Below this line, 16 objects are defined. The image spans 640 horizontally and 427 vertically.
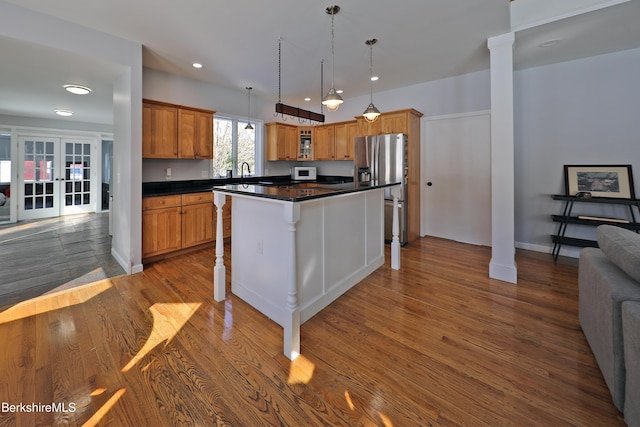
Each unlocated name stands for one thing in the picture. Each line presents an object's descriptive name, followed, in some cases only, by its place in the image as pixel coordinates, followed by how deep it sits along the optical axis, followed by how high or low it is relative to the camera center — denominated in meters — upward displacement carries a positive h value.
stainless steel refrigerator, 4.57 +0.84
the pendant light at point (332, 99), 2.69 +1.18
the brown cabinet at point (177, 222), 3.71 -0.12
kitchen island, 1.99 -0.32
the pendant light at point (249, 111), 5.55 +2.07
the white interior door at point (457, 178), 4.50 +0.60
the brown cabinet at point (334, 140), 5.56 +1.53
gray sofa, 1.27 -0.54
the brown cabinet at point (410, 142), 4.63 +1.22
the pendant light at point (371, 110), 3.18 +1.18
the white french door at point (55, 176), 6.61 +0.97
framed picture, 3.46 +0.41
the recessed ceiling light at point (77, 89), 4.12 +1.89
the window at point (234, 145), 5.25 +1.37
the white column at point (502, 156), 3.01 +0.62
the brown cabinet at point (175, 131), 3.88 +1.24
